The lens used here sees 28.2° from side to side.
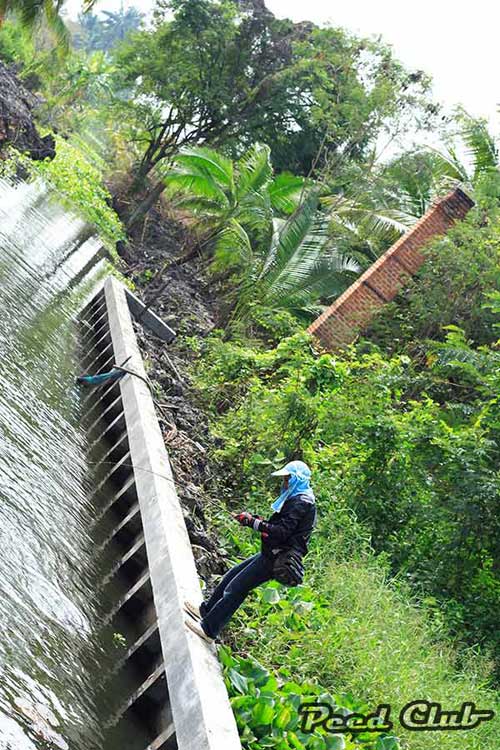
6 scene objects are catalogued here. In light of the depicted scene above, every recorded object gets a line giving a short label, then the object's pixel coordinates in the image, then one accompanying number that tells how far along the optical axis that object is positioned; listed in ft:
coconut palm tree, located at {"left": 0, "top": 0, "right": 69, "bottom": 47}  87.08
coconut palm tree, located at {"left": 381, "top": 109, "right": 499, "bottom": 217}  87.27
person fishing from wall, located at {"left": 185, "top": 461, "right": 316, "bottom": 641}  27.09
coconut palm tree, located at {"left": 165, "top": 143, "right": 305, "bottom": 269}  88.79
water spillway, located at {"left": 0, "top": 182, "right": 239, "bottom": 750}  23.07
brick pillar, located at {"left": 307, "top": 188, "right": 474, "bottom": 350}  71.00
